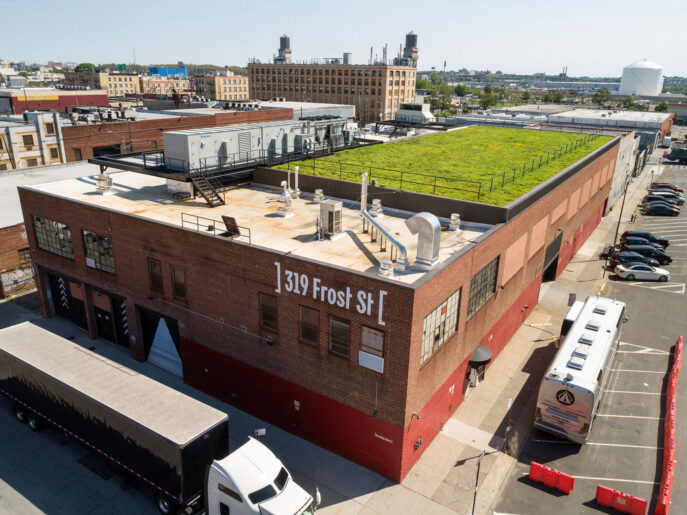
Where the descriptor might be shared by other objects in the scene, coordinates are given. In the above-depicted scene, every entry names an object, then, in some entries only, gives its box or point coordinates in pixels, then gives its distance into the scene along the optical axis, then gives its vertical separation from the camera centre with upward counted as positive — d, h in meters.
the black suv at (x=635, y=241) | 49.22 -14.19
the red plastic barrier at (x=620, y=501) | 18.66 -15.00
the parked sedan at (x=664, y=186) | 73.44 -13.50
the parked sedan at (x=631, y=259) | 45.25 -14.65
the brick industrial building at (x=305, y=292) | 20.00 -9.42
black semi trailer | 17.77 -12.03
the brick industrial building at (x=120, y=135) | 61.41 -6.16
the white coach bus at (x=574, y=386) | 22.00 -12.69
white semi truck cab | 16.17 -12.81
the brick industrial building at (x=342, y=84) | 150.62 +1.31
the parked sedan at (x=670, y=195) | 68.50 -13.73
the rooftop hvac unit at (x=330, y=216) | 23.59 -5.86
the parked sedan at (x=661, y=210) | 64.06 -14.54
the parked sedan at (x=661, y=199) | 66.69 -13.91
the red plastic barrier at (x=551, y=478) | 20.14 -15.21
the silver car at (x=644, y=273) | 42.75 -14.94
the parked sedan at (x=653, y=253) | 47.16 -14.70
